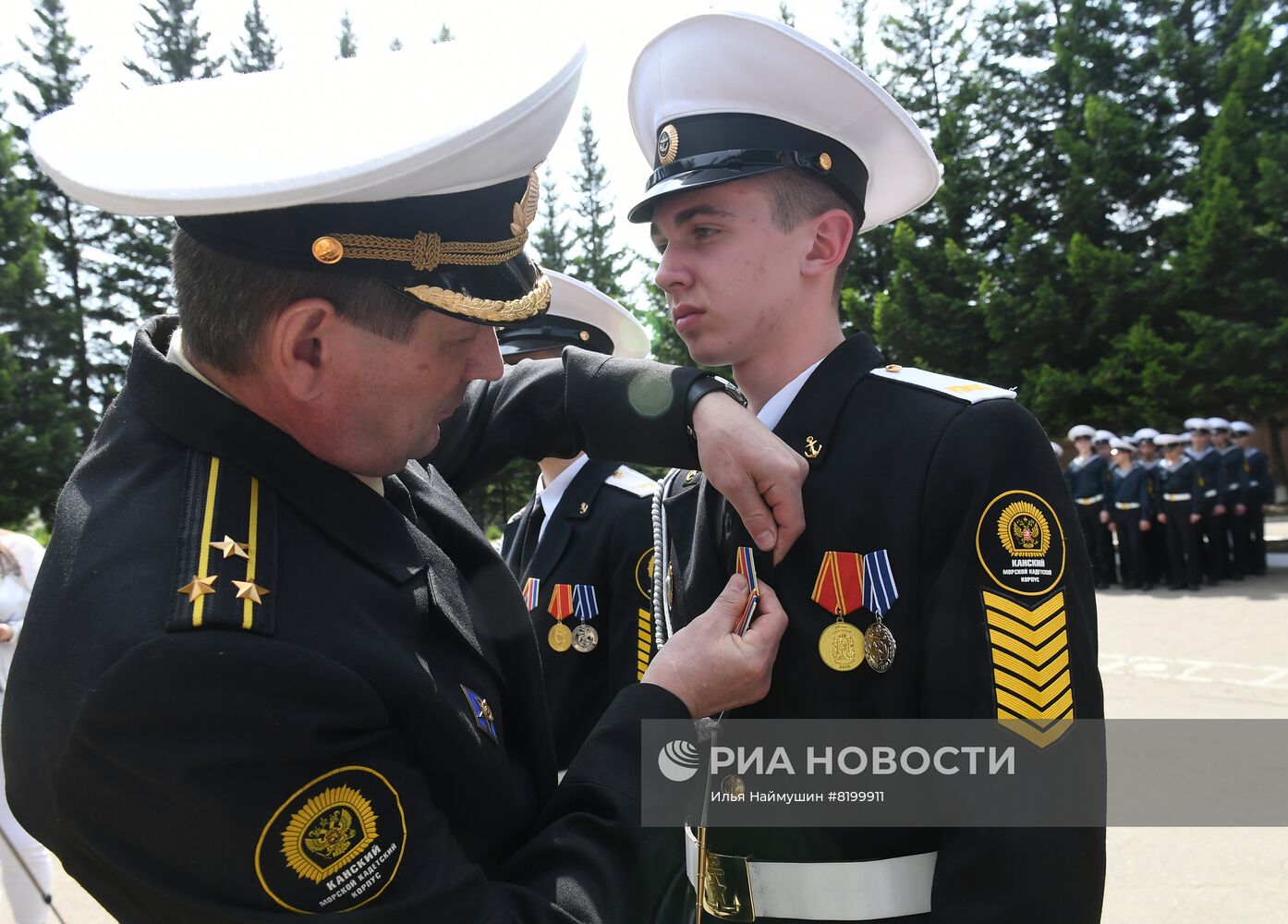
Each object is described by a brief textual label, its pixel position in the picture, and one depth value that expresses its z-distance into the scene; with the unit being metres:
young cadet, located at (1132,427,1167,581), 14.78
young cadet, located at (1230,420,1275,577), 14.20
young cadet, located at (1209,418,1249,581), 14.23
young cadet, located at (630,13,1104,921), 1.66
